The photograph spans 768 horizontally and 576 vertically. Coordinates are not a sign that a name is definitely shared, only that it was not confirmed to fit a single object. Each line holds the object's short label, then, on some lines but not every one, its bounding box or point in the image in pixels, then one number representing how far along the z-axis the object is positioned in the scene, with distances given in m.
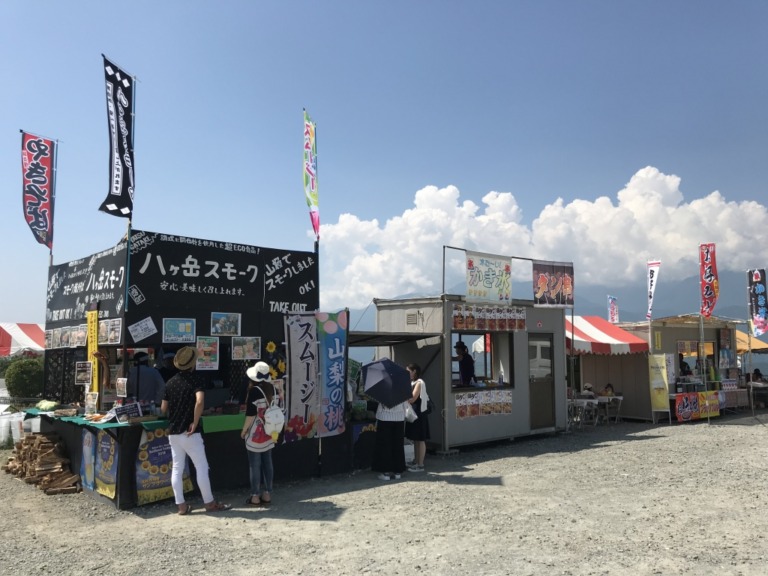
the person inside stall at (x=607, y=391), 15.30
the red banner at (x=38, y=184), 10.52
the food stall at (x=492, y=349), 10.73
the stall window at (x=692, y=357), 16.31
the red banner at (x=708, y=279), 15.86
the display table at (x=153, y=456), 6.90
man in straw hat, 6.53
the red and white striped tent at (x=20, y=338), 18.08
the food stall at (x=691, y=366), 14.90
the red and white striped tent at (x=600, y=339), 14.41
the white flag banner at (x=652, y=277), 19.19
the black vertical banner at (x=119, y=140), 7.88
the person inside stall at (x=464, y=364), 11.39
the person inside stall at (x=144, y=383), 7.70
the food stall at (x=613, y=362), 14.64
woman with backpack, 6.97
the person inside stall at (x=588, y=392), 14.80
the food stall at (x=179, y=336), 7.11
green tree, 14.47
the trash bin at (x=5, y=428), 11.05
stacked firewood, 7.78
